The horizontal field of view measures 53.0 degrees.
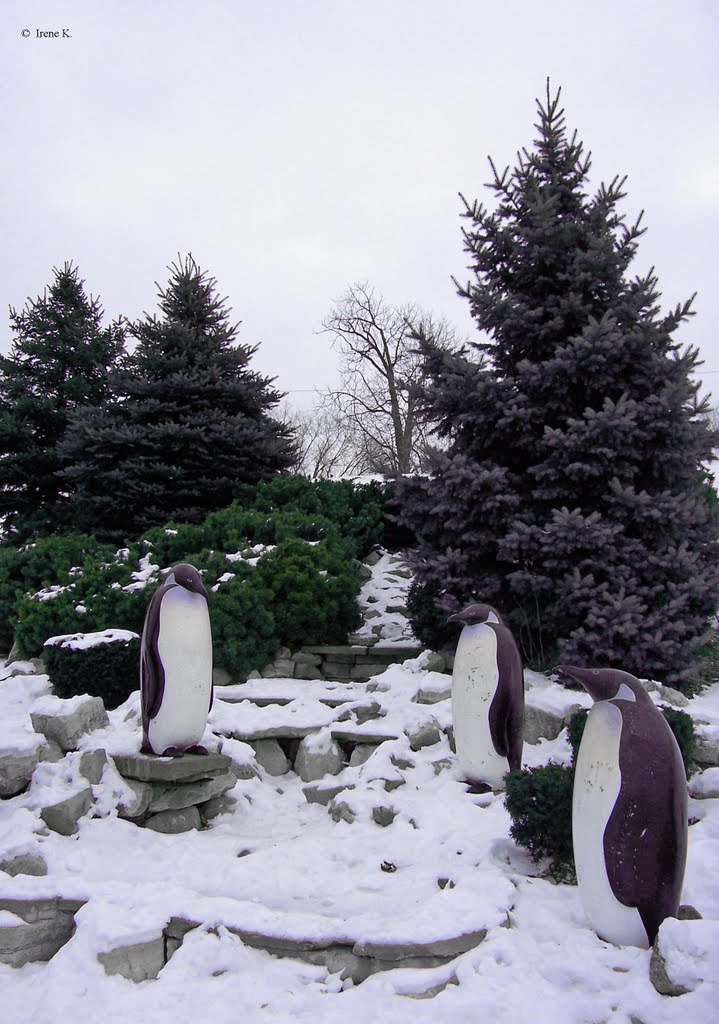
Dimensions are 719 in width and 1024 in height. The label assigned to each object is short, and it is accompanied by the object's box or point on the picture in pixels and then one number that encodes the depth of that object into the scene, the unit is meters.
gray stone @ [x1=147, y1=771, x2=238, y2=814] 4.64
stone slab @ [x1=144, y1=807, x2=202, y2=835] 4.58
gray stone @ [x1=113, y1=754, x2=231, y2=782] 4.58
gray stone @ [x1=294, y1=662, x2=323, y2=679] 7.16
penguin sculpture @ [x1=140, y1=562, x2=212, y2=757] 4.65
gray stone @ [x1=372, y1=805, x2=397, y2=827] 4.53
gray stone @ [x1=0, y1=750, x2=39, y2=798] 4.46
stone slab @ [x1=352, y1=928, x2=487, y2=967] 3.01
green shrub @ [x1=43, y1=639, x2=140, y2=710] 6.04
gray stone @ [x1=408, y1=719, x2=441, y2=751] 5.31
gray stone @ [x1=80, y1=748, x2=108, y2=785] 4.65
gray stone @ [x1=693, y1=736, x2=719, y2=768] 4.66
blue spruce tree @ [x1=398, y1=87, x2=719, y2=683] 5.97
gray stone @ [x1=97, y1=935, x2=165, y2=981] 3.12
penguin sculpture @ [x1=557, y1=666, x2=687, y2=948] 2.85
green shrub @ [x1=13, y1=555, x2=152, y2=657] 6.97
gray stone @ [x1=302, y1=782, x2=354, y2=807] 4.98
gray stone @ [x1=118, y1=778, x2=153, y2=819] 4.54
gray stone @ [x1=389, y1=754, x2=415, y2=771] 5.12
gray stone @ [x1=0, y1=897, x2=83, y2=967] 3.33
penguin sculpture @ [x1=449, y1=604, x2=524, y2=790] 4.53
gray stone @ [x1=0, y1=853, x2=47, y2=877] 3.82
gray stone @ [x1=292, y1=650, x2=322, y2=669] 7.21
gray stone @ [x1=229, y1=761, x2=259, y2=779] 5.25
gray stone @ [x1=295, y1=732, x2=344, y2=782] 5.32
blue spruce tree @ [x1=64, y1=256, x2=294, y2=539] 9.84
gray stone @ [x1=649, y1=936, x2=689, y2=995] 2.65
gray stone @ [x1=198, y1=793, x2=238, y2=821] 4.82
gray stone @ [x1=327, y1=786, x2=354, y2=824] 4.62
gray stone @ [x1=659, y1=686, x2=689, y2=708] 5.36
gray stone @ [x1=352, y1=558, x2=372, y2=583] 9.43
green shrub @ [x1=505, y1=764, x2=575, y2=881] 3.69
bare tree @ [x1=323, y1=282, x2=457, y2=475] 25.23
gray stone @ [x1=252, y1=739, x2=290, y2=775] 5.49
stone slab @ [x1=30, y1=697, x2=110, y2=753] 4.84
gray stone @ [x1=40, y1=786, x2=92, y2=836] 4.29
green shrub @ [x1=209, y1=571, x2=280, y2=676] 6.56
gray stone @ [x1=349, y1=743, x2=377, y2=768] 5.36
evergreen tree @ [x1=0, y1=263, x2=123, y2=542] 11.66
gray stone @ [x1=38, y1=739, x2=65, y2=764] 4.70
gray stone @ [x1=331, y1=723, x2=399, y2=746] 5.37
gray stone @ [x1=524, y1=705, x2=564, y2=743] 5.25
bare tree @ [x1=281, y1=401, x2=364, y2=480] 32.84
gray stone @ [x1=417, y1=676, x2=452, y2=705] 5.83
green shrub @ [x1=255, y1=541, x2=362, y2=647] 7.15
